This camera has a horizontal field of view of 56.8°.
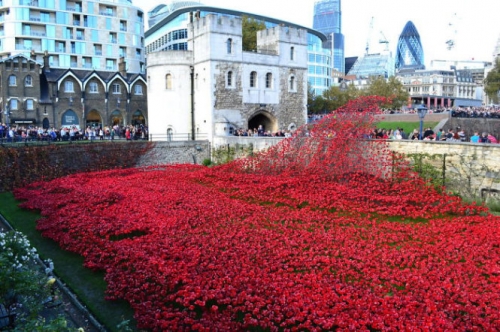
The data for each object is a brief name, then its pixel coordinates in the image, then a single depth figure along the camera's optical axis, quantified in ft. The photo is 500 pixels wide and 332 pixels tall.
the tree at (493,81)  170.67
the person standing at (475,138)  67.92
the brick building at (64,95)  159.63
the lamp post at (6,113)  156.92
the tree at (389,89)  189.47
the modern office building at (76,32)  199.11
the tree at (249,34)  152.05
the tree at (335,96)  203.21
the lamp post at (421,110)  66.57
